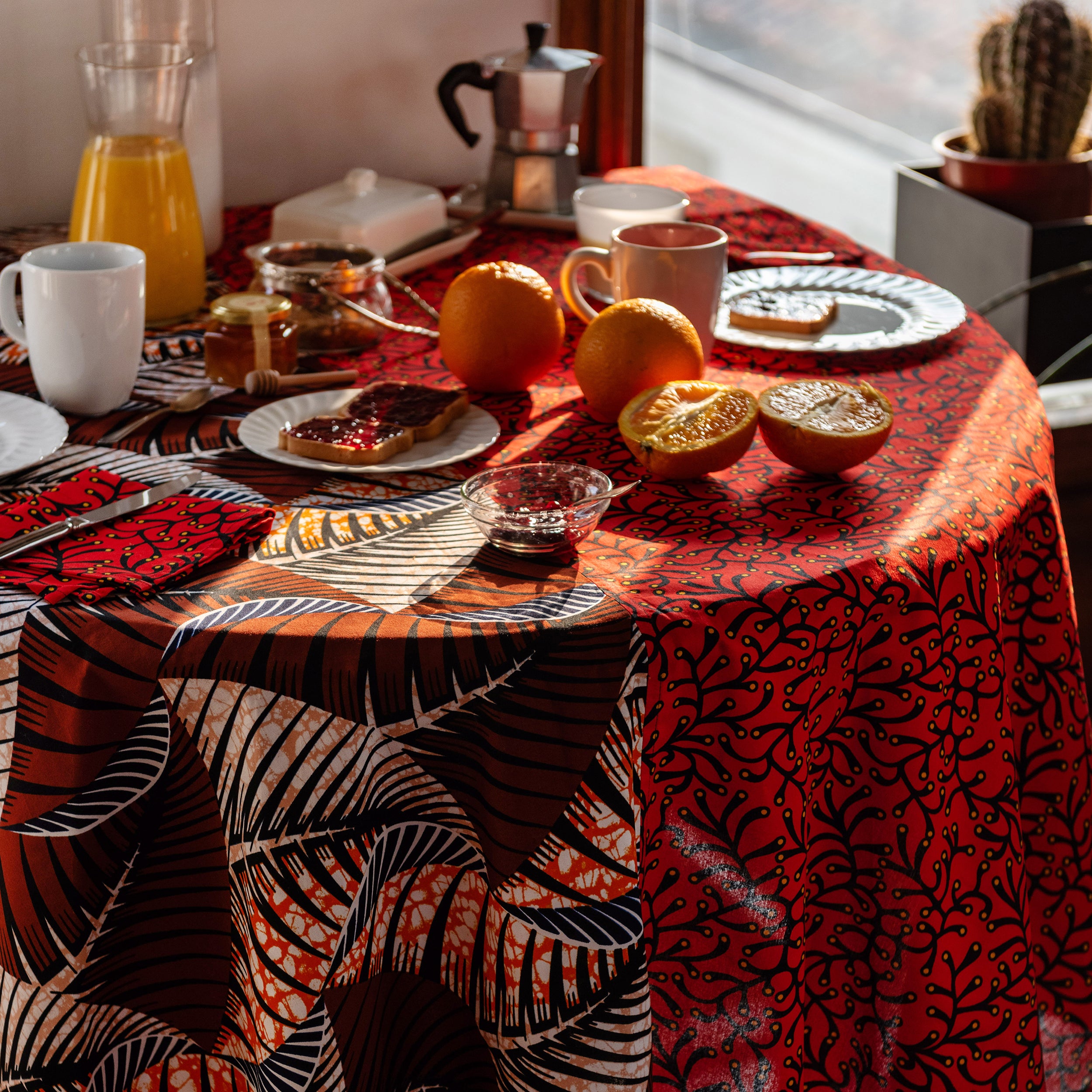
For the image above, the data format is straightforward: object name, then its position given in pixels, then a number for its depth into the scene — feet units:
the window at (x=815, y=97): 13.42
